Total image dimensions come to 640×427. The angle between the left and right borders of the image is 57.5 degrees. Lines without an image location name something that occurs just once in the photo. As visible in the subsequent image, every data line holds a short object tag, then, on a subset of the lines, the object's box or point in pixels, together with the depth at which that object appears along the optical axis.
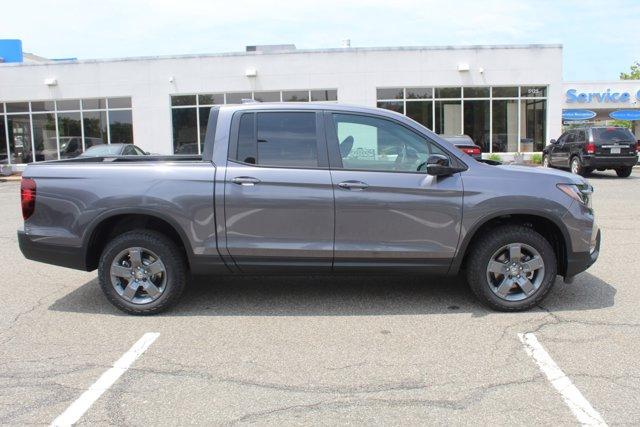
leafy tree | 74.09
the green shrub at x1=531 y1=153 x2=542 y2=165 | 24.53
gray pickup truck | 4.96
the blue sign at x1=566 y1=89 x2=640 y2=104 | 40.00
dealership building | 24.25
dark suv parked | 18.52
